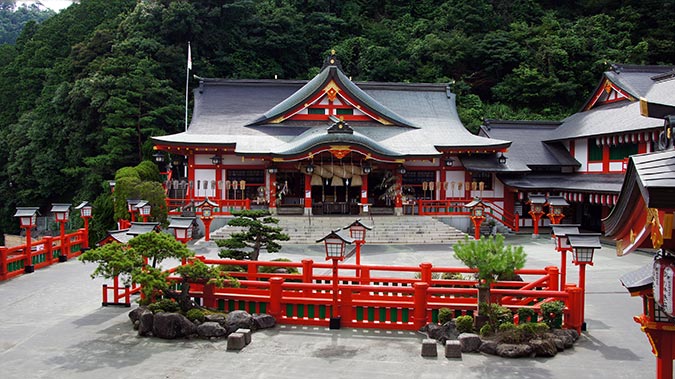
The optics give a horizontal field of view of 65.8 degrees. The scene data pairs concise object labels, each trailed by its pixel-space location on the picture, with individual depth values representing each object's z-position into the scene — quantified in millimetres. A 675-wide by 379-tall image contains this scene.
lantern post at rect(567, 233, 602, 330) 10586
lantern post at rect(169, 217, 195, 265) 13453
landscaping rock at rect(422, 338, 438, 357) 9461
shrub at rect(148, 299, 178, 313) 10930
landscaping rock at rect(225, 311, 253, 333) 10648
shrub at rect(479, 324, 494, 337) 10039
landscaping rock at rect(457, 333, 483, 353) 9672
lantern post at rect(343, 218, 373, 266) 13781
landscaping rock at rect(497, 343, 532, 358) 9403
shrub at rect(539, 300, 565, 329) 10273
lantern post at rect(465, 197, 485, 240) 22594
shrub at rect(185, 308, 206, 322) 10719
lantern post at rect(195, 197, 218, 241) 21469
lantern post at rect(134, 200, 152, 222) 19422
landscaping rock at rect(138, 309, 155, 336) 10359
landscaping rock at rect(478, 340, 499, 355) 9578
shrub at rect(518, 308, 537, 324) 10336
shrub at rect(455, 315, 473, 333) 10188
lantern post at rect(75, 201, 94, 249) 19828
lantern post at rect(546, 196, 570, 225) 21484
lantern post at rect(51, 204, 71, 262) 18156
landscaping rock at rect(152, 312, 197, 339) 10258
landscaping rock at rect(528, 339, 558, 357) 9477
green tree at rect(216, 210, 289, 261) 13344
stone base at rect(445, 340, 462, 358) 9375
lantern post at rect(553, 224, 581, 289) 11866
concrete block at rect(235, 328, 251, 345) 9919
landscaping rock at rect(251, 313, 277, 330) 10938
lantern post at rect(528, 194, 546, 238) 23359
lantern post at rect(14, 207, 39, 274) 16175
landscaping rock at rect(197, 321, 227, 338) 10375
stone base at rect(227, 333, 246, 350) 9687
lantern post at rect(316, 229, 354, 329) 10930
